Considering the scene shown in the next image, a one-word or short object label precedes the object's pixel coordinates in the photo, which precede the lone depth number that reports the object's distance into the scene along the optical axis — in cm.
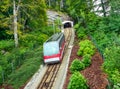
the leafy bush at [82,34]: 4491
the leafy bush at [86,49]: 2942
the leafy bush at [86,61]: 2522
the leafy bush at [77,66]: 2428
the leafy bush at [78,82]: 1859
